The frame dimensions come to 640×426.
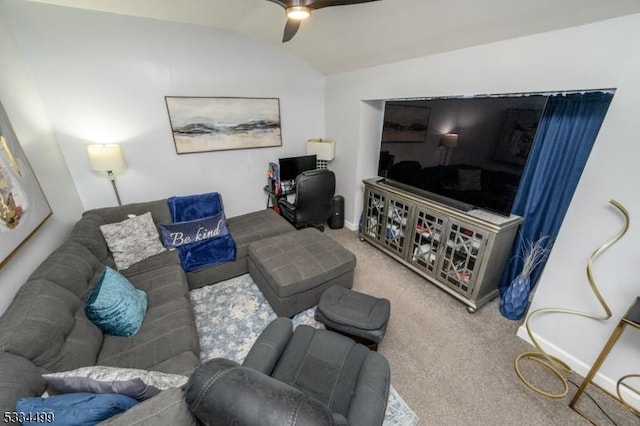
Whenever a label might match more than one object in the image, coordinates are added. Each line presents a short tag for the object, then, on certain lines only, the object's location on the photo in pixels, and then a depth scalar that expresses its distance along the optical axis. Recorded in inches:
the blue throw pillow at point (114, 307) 57.1
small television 138.6
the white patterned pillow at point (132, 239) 84.4
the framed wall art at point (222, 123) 113.4
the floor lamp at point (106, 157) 91.4
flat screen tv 73.2
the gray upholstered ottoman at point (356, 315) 64.4
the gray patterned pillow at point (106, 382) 37.2
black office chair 111.7
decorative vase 80.7
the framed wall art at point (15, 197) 55.0
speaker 145.6
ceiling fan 58.8
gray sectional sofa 36.1
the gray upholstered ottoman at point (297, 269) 79.6
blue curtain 68.6
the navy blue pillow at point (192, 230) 95.9
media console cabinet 80.5
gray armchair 27.0
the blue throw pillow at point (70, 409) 31.2
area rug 61.4
